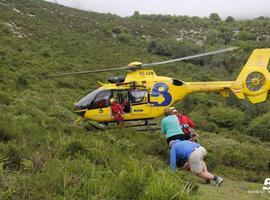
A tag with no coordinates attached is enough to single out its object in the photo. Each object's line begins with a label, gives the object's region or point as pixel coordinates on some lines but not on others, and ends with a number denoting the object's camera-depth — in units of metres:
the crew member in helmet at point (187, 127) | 9.22
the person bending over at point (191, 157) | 7.46
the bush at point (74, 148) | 7.44
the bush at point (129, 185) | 5.01
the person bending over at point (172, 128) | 8.16
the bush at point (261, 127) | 20.27
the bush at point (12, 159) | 6.25
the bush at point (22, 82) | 19.45
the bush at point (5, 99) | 13.42
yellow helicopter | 13.66
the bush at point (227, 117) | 22.38
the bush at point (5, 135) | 7.78
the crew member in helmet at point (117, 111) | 13.40
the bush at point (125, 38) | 45.72
